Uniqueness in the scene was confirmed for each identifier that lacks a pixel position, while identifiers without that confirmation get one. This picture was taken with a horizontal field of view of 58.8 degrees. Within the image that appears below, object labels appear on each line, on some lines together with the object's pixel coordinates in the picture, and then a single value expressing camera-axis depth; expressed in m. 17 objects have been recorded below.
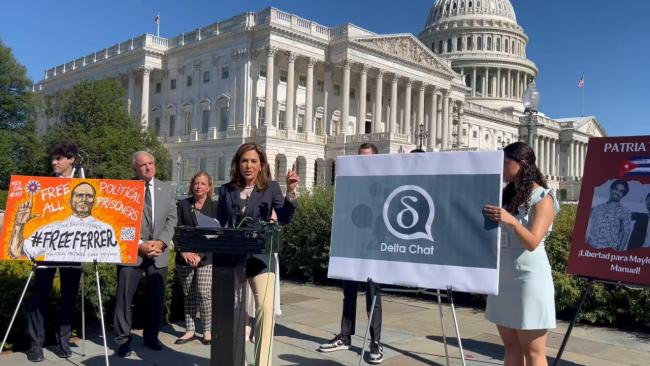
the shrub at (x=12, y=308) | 6.84
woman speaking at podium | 5.26
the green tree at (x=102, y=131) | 46.62
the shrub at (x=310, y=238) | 12.38
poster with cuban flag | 5.41
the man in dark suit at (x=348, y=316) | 6.96
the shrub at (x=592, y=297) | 8.67
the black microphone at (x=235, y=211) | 5.55
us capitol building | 58.91
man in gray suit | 6.66
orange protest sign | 6.12
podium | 4.74
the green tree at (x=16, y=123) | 48.84
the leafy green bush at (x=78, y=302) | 6.88
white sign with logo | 4.55
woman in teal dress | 4.43
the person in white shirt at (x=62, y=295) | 6.39
